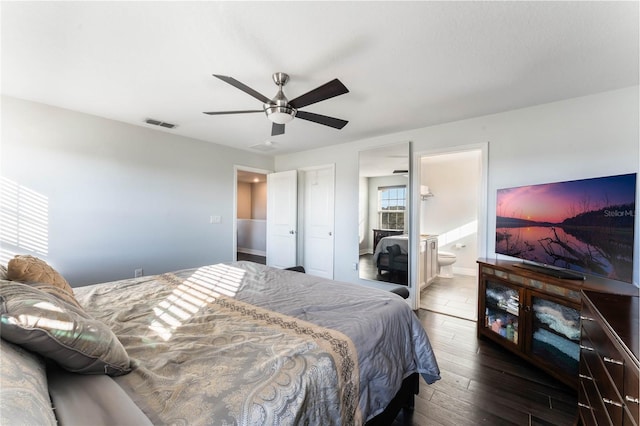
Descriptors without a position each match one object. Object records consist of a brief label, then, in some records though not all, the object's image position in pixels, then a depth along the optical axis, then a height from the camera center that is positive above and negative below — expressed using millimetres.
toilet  5078 -1030
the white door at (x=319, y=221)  4672 -215
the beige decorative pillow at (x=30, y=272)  1284 -332
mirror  3746 -56
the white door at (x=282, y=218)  5086 -183
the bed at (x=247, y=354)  834 -622
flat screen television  1859 -115
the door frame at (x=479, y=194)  3109 +213
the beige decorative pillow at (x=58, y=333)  767 -397
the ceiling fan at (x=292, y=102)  1827 +816
